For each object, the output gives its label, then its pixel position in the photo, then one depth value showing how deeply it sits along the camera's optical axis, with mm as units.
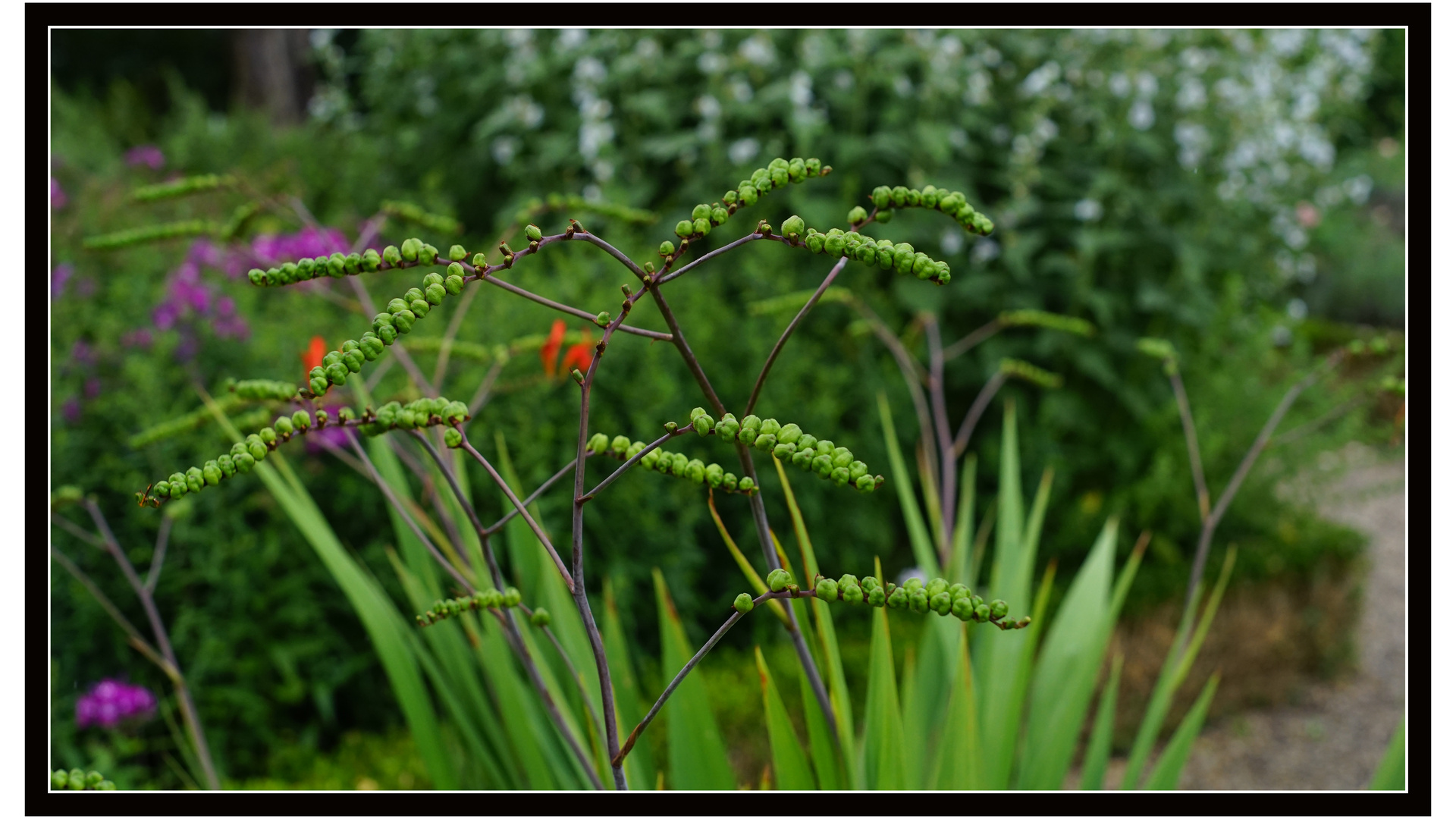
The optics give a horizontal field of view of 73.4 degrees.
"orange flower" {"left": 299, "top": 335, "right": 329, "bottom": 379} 1402
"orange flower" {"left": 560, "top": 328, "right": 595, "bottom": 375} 1610
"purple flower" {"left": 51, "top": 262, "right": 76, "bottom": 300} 3117
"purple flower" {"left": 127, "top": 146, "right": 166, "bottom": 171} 5219
